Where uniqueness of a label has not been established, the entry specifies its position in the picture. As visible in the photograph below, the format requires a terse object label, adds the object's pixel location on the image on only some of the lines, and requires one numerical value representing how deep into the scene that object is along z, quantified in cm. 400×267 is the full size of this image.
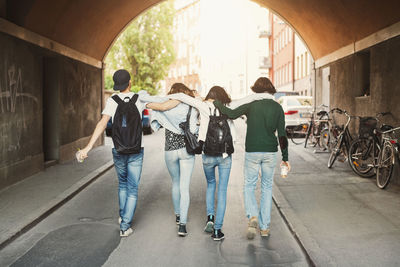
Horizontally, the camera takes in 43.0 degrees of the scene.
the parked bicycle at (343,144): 1127
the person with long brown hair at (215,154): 569
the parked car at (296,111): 2070
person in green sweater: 572
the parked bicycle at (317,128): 1483
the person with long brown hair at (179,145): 579
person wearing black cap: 577
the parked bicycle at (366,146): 934
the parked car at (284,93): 3638
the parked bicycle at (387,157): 832
